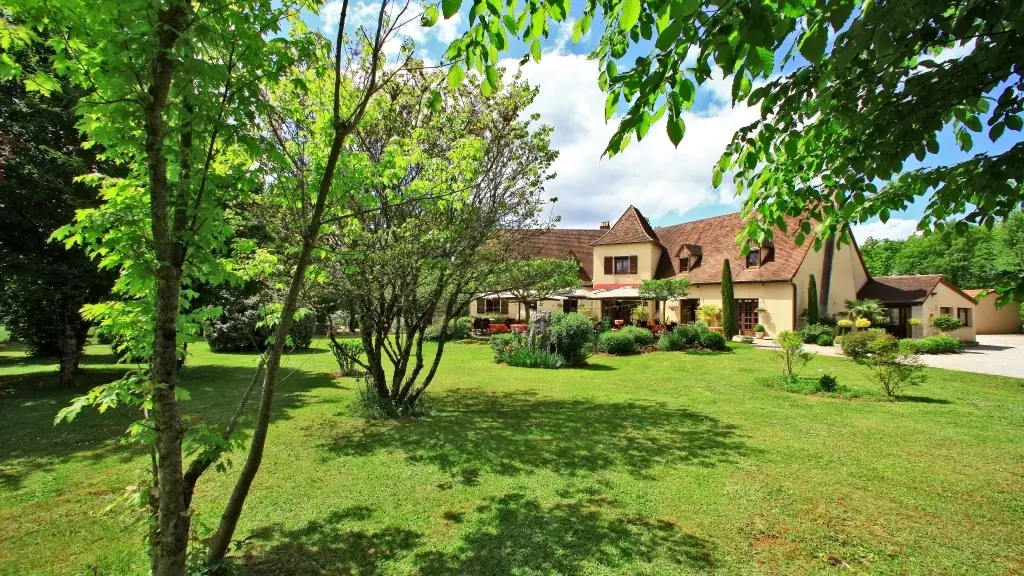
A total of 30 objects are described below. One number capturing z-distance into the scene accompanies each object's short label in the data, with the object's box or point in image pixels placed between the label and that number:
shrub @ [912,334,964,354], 18.64
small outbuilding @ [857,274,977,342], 22.31
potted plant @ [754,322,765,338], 23.06
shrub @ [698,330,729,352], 18.64
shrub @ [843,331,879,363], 13.73
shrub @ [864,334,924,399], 9.50
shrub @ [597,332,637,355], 17.89
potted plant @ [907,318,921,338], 21.58
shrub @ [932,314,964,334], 21.95
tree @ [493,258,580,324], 8.90
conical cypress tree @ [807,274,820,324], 22.00
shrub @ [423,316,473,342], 23.59
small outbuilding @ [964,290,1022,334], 31.08
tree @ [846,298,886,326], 21.45
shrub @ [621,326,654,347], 18.86
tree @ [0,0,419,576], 2.15
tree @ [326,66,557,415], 6.95
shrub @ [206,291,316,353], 18.42
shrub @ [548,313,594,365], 15.00
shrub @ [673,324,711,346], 18.99
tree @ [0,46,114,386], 9.58
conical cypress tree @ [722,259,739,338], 23.02
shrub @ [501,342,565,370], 14.64
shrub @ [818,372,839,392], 10.20
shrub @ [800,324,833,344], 20.91
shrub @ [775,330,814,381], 11.26
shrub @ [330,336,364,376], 12.43
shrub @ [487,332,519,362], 15.98
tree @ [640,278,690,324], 21.73
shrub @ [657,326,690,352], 18.88
